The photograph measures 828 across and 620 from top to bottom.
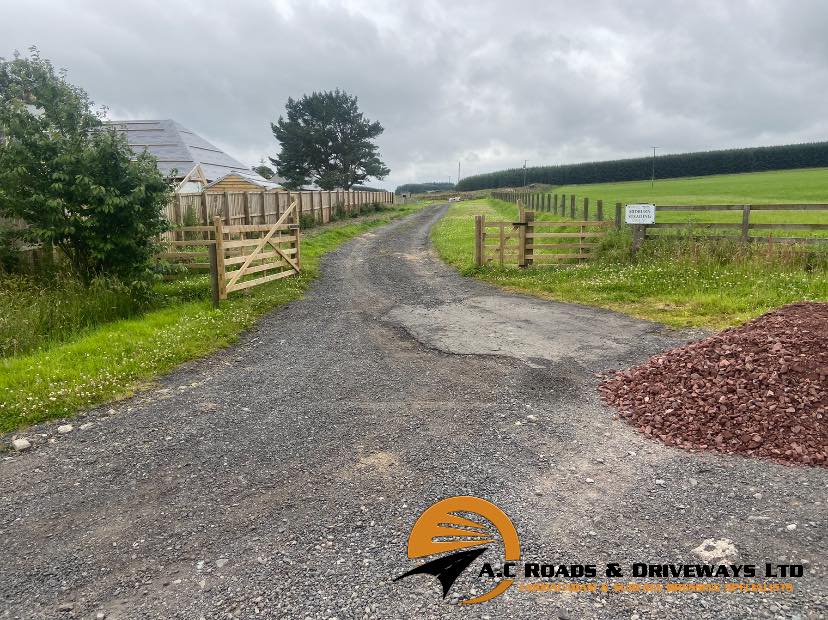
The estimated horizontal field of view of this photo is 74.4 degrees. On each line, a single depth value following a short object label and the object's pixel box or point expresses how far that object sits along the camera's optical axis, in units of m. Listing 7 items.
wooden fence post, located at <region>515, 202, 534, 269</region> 14.98
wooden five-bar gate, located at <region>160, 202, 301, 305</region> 10.76
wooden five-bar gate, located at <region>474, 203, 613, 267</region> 14.95
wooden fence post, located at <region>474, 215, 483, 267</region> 15.62
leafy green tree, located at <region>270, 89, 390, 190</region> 55.53
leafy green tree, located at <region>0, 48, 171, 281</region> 10.03
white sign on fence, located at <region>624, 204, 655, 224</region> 14.15
